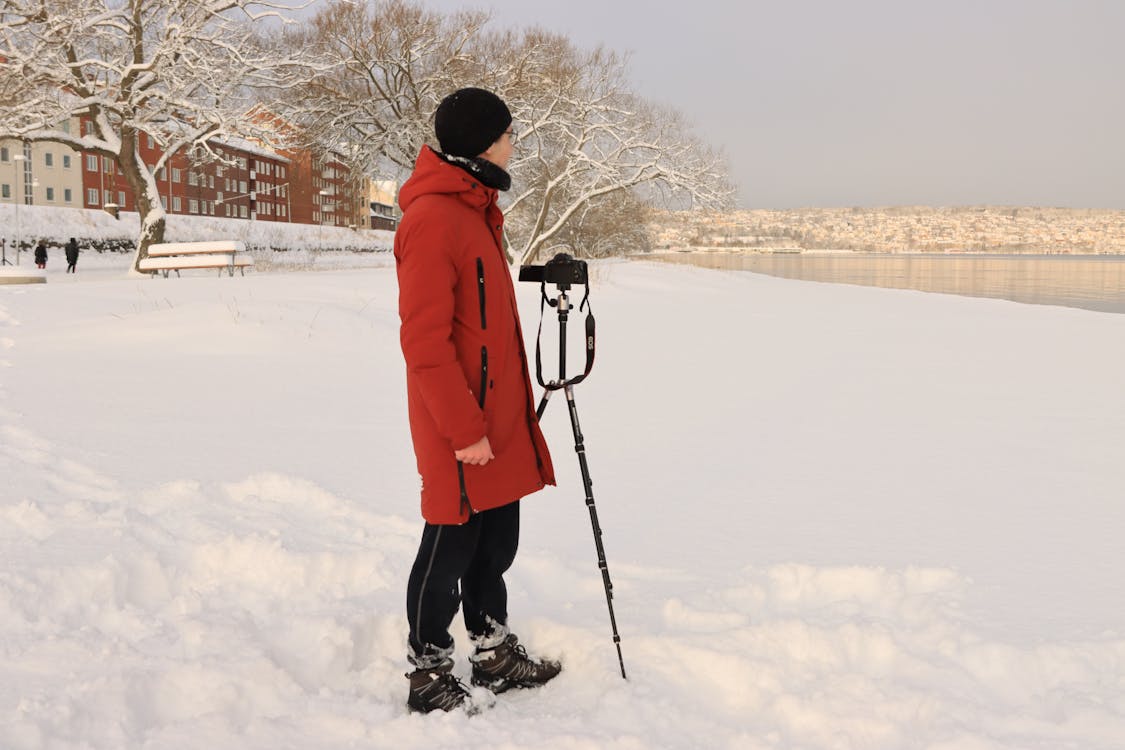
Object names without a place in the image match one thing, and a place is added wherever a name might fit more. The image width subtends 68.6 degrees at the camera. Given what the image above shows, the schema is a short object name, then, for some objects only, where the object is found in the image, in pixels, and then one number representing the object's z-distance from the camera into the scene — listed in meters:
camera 2.74
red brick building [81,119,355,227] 64.75
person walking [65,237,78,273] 23.23
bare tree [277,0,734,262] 23.45
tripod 2.73
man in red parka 2.26
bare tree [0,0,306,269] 17.08
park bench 17.61
